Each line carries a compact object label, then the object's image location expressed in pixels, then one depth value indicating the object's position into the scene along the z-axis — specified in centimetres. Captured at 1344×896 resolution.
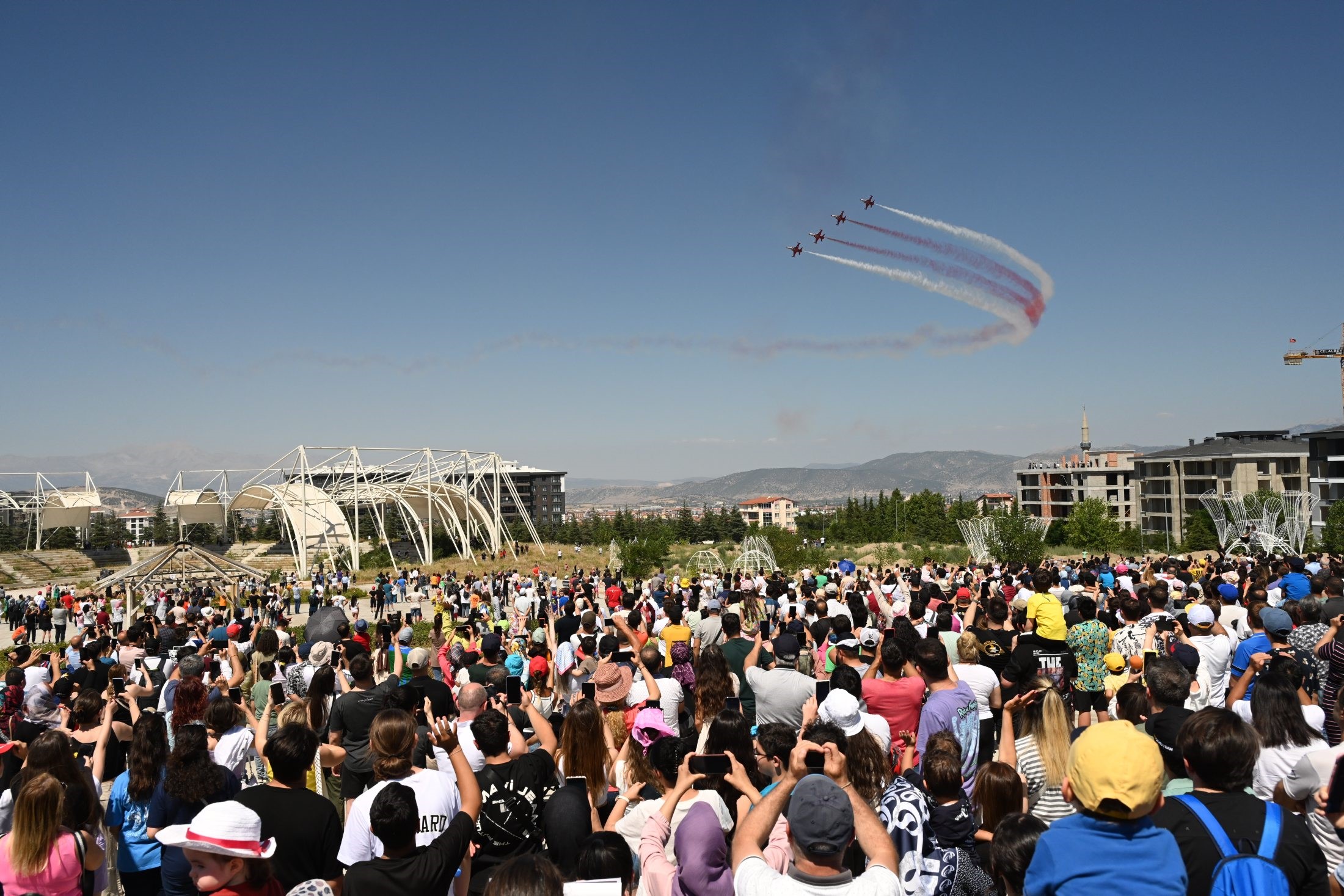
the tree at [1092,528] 6200
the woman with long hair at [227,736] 580
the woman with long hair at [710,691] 622
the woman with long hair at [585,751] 488
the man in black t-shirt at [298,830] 400
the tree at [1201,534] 6247
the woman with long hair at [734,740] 456
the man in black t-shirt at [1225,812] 313
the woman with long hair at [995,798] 403
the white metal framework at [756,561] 3650
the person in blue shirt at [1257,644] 743
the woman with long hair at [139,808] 457
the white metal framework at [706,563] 3872
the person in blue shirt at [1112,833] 285
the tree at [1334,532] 4725
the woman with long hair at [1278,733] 435
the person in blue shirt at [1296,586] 1151
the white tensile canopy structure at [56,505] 7256
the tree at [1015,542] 4262
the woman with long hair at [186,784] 449
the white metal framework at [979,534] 4466
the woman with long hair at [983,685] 623
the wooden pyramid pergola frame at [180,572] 3170
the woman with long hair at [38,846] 387
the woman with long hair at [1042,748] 464
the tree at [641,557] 3953
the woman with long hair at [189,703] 613
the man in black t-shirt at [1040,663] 617
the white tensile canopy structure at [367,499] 4969
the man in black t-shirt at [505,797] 430
